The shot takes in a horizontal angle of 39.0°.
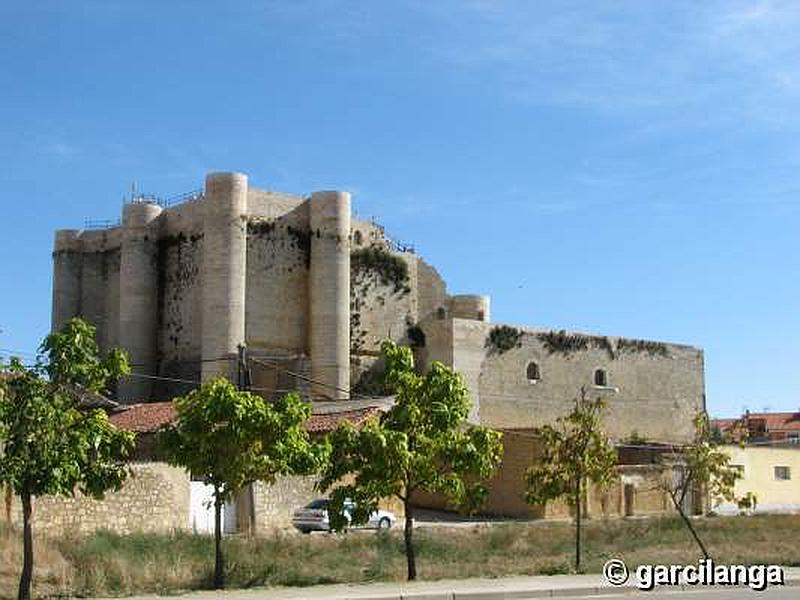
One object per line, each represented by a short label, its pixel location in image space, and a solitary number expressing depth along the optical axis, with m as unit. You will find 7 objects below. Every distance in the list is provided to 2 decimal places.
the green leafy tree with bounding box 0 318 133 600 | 16.39
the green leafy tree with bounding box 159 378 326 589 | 19.45
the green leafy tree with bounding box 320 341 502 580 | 20.84
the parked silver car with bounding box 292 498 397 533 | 30.59
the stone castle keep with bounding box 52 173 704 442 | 54.47
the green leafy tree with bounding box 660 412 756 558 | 25.16
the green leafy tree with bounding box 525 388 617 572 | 24.44
